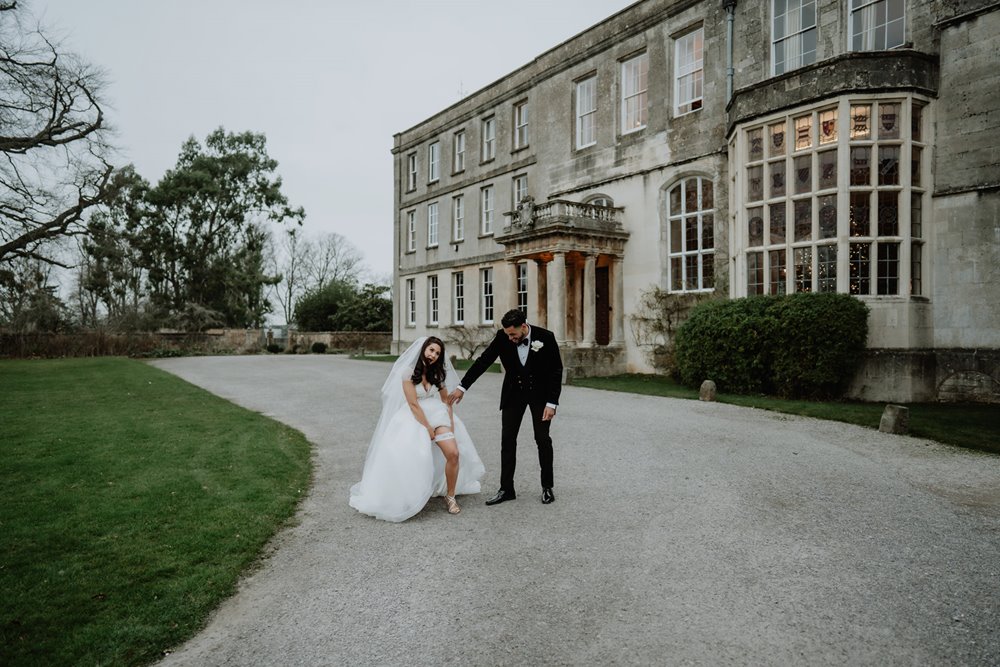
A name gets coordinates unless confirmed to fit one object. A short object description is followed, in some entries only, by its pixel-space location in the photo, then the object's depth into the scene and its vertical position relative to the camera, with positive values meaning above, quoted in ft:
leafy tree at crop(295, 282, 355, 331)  145.69 +4.44
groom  18.89 -1.96
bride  17.34 -3.73
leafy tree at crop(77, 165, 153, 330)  74.08 +10.86
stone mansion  40.06 +12.31
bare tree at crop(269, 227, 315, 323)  216.74 +17.51
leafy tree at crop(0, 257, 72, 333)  114.93 +3.17
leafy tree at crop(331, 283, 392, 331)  140.97 +2.51
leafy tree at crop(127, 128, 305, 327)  143.23 +24.69
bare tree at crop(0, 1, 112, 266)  62.03 +20.97
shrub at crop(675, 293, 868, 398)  38.70 -1.44
